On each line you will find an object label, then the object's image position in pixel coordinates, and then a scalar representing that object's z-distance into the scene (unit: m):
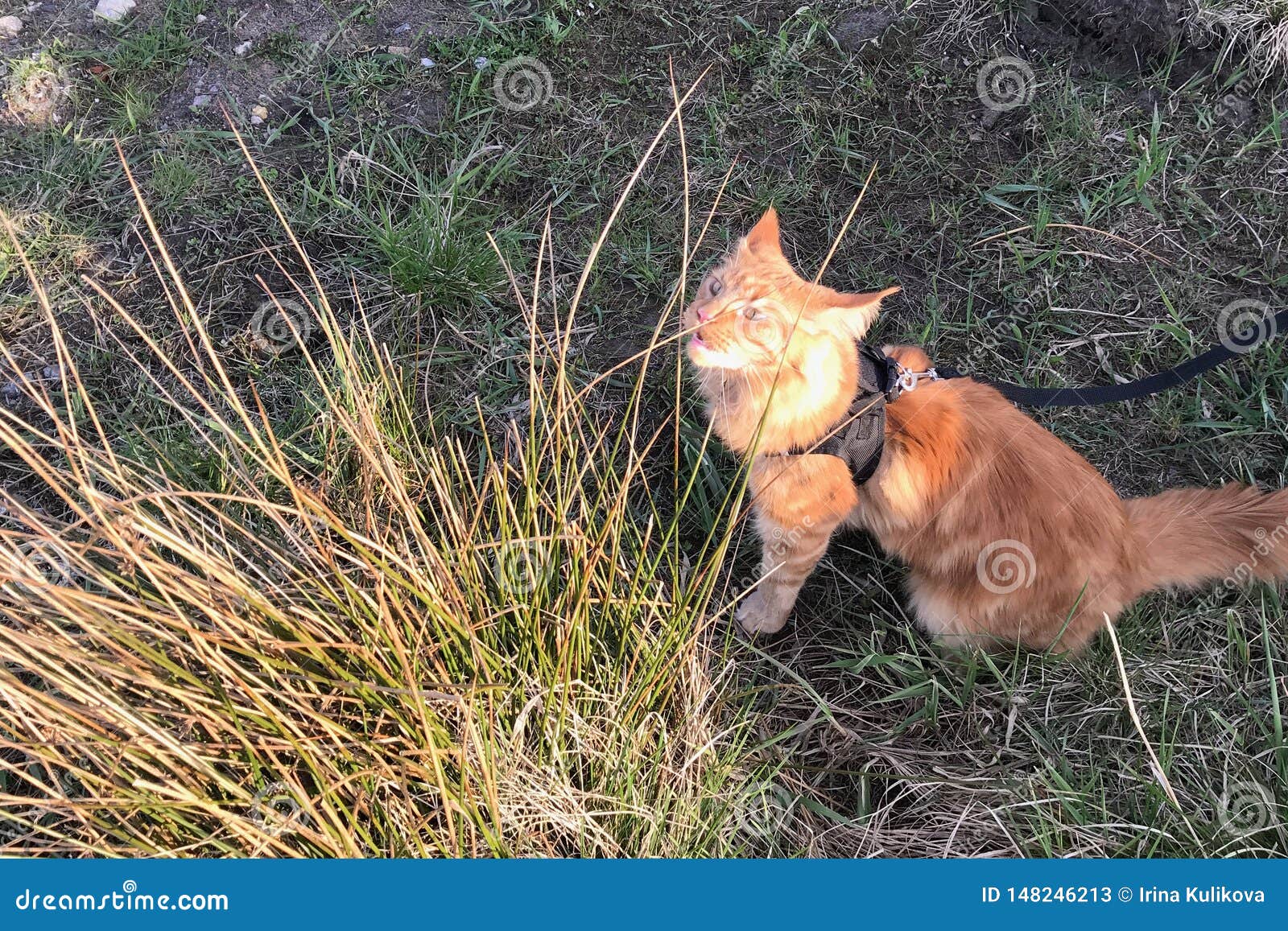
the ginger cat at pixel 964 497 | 2.11
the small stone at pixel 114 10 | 3.67
